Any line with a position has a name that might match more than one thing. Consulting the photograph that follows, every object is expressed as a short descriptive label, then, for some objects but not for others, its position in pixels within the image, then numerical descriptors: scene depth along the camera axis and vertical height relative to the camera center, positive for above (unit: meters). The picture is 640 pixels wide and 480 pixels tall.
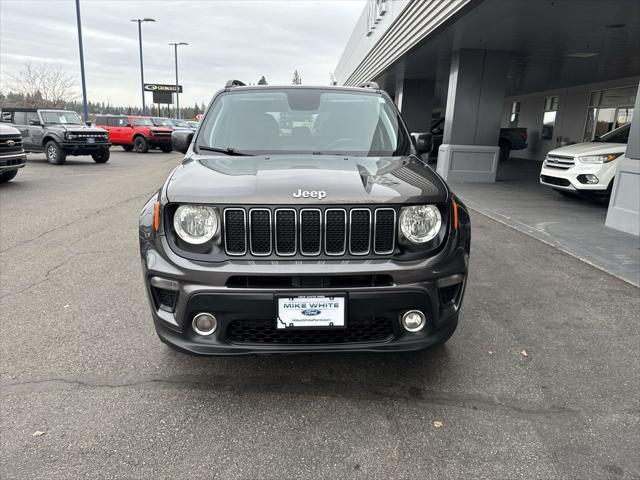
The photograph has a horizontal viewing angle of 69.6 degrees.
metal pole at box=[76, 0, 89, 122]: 22.66 +2.47
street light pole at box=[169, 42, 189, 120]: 42.99 +2.95
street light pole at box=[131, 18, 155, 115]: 33.72 +6.21
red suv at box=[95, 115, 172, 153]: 23.59 -0.75
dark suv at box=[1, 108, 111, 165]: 15.99 -0.65
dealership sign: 45.81 +3.05
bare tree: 34.82 +1.57
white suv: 8.78 -0.51
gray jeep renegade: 2.33 -0.69
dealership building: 8.46 +2.17
